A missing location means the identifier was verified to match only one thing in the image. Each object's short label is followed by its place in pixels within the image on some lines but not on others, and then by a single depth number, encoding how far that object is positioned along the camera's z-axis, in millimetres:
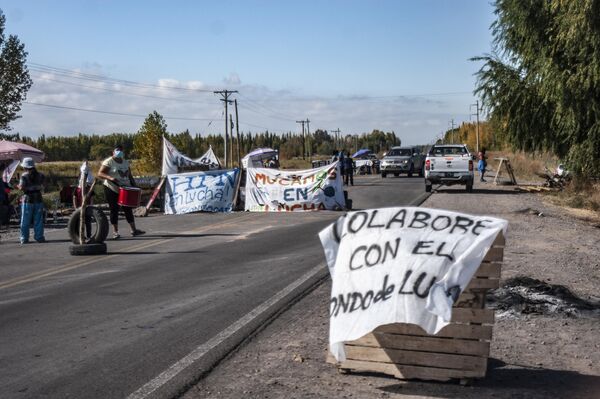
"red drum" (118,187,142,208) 14938
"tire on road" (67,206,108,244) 13453
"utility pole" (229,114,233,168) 77875
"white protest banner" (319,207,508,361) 5109
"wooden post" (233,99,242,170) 78312
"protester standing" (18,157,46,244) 15609
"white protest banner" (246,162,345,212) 22359
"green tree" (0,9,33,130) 45531
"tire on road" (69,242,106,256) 12867
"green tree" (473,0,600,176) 20016
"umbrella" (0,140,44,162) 28141
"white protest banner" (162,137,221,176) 28297
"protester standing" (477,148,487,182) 40409
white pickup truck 29359
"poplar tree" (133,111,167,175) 82312
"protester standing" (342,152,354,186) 35438
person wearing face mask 15123
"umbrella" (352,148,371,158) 67450
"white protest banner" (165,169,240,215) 23266
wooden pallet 5254
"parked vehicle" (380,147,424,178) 46062
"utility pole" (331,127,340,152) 168988
